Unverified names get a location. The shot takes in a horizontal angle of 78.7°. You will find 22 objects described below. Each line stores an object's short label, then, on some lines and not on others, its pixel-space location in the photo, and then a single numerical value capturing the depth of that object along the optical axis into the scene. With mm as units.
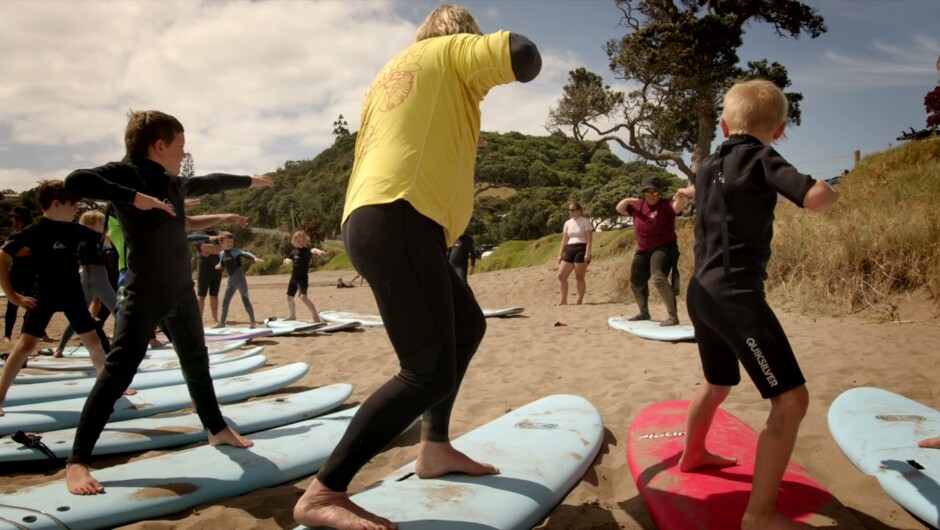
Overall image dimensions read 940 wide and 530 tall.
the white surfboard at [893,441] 2047
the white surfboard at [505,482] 1942
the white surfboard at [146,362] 5936
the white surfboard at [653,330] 5750
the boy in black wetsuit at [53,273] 3668
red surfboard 2016
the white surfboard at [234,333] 7492
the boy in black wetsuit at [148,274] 2391
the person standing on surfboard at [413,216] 1729
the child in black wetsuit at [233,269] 8898
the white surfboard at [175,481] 2158
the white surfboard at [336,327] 8023
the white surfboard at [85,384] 4452
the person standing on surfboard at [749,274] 1801
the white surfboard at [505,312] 8562
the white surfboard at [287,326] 7827
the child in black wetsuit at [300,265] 9047
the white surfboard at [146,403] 3662
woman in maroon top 6738
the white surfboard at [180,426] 3143
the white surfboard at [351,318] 8492
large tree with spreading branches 17938
